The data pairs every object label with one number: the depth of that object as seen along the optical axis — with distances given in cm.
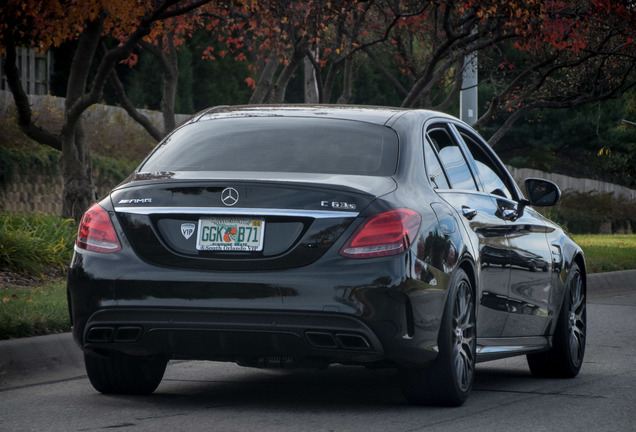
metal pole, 3683
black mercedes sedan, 1060
